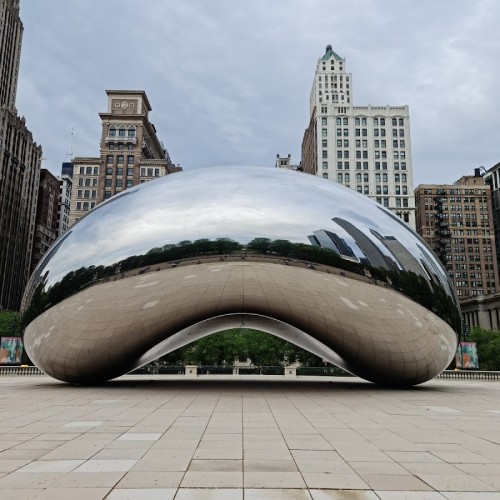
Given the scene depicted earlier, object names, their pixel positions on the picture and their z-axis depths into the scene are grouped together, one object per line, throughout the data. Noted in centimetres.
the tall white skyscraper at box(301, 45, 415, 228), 12081
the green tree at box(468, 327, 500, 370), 5625
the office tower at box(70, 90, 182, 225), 12331
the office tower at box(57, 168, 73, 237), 16425
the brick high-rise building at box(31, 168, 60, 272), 13800
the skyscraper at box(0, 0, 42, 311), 11494
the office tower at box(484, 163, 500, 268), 15712
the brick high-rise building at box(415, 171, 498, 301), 13962
